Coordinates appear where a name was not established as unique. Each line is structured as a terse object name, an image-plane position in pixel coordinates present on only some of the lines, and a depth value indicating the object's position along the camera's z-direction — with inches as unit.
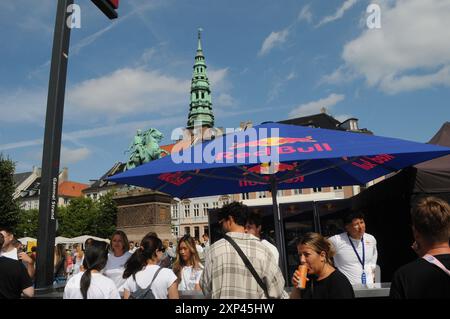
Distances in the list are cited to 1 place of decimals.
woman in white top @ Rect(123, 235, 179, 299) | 146.9
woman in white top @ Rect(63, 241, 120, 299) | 126.4
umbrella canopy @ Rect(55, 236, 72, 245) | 1114.6
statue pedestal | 1007.6
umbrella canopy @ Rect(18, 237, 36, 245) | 1107.0
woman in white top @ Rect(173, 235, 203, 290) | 208.5
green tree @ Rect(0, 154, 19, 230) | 1030.4
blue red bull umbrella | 160.4
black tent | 258.8
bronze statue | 1212.5
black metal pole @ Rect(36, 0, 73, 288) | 173.6
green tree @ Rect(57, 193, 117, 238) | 2285.9
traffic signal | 214.2
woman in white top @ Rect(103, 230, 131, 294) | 193.8
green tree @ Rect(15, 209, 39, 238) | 2332.7
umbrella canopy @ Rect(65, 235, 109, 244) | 1135.6
